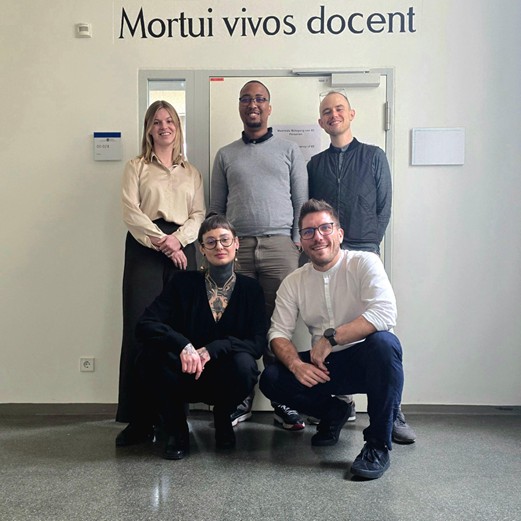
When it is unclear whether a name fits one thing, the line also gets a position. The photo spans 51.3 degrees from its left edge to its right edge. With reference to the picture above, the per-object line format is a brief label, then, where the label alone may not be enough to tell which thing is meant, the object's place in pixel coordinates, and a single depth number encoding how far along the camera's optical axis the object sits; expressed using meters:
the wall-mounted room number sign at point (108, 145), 3.22
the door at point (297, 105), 3.21
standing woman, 2.79
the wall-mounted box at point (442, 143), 3.20
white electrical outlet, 3.28
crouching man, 2.24
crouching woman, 2.40
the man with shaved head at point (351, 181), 2.88
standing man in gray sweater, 2.88
